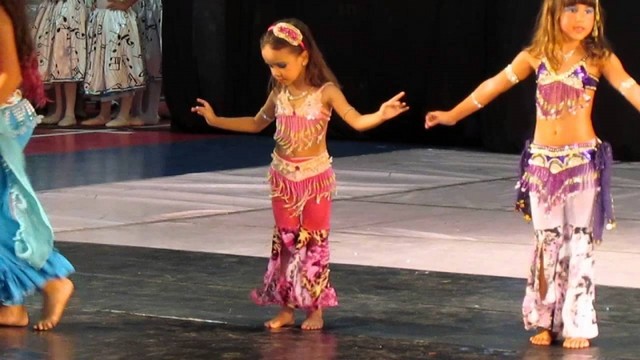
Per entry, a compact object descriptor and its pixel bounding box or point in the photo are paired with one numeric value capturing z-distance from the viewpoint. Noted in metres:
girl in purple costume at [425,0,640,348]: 7.94
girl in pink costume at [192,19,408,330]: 8.49
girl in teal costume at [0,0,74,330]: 8.32
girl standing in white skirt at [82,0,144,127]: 22.05
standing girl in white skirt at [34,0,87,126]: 22.44
